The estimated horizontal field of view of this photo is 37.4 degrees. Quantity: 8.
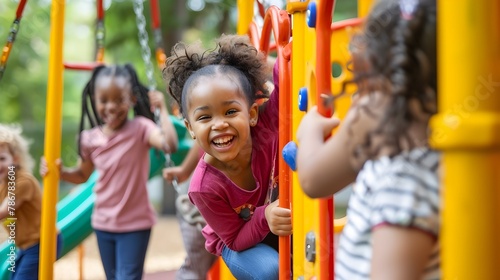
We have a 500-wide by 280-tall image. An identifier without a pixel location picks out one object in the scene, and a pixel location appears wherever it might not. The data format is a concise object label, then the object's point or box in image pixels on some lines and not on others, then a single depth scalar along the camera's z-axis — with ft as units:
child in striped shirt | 3.96
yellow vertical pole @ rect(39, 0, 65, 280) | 11.00
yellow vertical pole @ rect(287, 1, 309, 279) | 6.87
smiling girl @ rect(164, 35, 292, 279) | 7.94
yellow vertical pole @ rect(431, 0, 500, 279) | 3.58
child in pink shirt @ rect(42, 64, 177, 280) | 13.28
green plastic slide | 16.21
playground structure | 3.58
